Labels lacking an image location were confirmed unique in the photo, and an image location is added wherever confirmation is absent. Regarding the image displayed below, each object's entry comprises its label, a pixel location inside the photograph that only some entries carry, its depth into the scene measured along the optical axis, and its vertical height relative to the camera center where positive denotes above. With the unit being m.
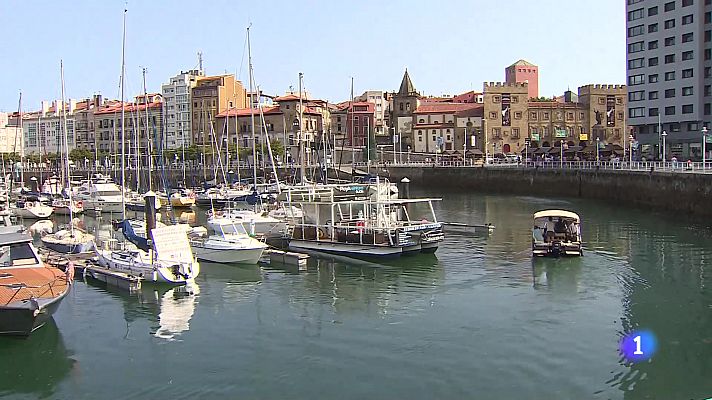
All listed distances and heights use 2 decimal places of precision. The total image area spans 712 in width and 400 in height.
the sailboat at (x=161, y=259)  31.19 -3.65
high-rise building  85.44 +11.01
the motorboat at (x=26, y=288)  22.75 -3.51
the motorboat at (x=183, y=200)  75.50 -2.65
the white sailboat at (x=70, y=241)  39.31 -3.50
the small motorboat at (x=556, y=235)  37.34 -3.43
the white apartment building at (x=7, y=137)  180.12 +9.57
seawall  57.19 -1.71
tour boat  37.56 -2.86
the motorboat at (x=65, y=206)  68.13 -2.79
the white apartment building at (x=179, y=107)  148.62 +13.20
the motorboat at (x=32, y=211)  66.56 -3.03
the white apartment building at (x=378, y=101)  178.29 +17.06
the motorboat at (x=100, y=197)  70.94 -2.10
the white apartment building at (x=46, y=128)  160.00 +10.57
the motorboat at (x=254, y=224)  43.42 -3.02
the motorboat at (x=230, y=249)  36.72 -3.72
